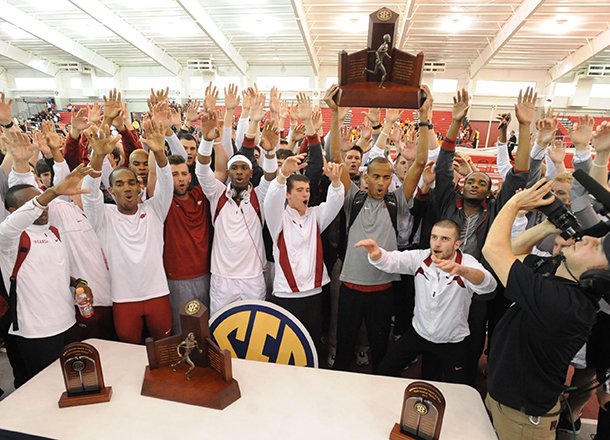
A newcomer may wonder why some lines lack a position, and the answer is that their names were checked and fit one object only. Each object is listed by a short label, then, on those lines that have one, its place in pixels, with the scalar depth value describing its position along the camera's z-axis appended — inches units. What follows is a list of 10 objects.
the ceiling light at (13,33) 624.5
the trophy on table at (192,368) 63.7
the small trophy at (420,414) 55.4
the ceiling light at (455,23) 505.0
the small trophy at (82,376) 63.3
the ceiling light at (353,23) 525.0
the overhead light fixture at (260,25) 539.2
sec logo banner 80.1
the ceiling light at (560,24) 481.7
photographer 55.6
